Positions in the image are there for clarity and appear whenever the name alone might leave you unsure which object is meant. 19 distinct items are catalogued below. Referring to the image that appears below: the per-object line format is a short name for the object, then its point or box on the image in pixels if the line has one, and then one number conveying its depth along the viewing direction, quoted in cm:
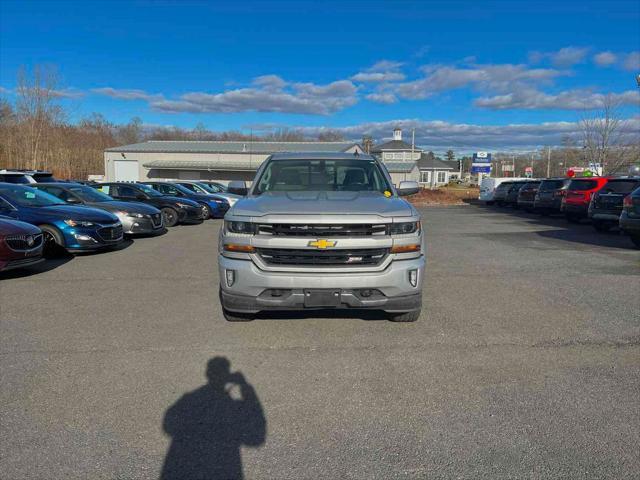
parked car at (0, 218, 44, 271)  684
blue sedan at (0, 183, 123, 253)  908
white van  3347
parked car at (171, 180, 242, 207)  2072
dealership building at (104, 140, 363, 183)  4625
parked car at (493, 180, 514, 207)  2999
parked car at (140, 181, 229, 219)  1911
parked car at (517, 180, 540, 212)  2383
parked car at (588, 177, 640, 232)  1338
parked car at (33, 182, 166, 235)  1181
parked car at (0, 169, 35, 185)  1502
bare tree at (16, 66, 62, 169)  4506
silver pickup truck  429
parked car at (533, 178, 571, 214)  2006
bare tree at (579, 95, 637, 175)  4098
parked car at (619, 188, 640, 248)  997
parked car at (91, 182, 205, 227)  1605
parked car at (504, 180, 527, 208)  2811
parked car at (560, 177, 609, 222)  1680
